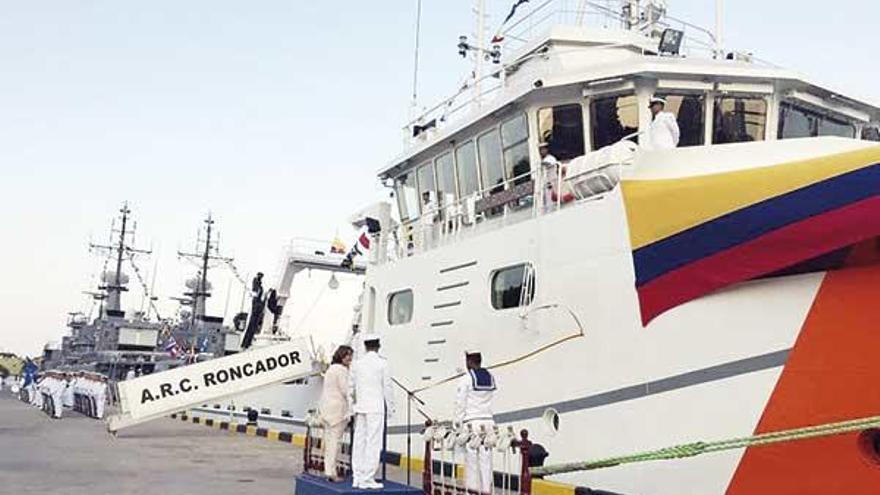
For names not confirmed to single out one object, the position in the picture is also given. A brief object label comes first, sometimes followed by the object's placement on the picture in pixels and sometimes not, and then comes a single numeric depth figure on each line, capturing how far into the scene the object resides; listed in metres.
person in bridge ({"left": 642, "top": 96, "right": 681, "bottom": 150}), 7.83
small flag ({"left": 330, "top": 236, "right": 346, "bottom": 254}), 19.22
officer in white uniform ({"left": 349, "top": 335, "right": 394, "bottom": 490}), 7.39
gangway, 15.43
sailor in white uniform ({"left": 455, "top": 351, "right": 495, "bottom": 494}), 7.48
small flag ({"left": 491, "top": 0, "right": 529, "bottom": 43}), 12.72
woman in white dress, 8.06
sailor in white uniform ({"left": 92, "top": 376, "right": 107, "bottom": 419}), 21.91
